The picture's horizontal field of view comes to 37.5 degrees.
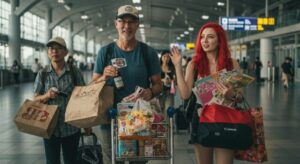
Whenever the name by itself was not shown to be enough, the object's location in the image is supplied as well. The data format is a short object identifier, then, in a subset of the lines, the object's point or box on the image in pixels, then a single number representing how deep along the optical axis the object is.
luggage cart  3.19
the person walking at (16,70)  27.34
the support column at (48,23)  38.79
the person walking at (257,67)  31.49
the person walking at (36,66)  29.44
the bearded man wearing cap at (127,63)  3.59
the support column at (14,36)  29.31
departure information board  26.30
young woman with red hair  3.48
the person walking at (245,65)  37.81
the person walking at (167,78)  9.09
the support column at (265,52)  35.06
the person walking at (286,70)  25.22
